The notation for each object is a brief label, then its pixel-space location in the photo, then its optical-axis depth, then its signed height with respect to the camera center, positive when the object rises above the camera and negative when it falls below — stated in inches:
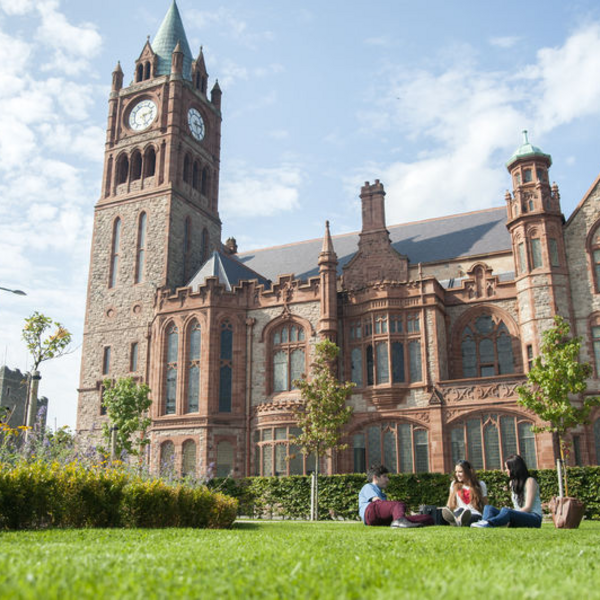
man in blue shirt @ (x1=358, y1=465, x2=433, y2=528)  446.3 -29.6
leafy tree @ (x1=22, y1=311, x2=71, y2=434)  935.0 +187.1
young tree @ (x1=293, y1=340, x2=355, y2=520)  1066.1 +86.6
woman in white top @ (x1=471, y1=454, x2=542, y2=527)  432.4 -28.5
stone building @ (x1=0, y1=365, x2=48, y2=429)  2346.2 +281.2
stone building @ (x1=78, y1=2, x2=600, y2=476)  1237.7 +310.8
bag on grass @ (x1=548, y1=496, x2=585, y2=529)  471.3 -35.5
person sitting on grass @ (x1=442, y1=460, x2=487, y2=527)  454.0 -25.3
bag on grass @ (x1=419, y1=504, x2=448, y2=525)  472.1 -35.9
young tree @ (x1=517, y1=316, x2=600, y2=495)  935.7 +106.1
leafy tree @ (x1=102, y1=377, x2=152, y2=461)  1270.9 +117.1
